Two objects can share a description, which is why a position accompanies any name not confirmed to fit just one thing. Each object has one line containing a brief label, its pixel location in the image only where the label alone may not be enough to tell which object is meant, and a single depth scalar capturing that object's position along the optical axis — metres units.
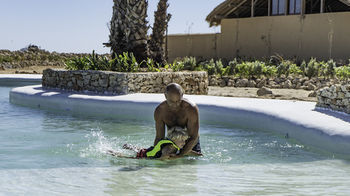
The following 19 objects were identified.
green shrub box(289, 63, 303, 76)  15.71
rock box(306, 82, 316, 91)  14.02
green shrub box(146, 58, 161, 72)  12.53
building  18.64
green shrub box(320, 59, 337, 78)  14.66
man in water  5.01
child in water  5.25
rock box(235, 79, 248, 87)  15.28
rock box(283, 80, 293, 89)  14.65
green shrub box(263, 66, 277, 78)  15.63
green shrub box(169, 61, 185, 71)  13.08
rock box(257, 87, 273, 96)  12.18
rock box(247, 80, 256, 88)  15.17
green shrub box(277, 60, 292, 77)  15.49
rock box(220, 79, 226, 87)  15.70
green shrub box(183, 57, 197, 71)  15.97
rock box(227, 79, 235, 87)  15.51
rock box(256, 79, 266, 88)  15.10
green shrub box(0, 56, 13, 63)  27.19
